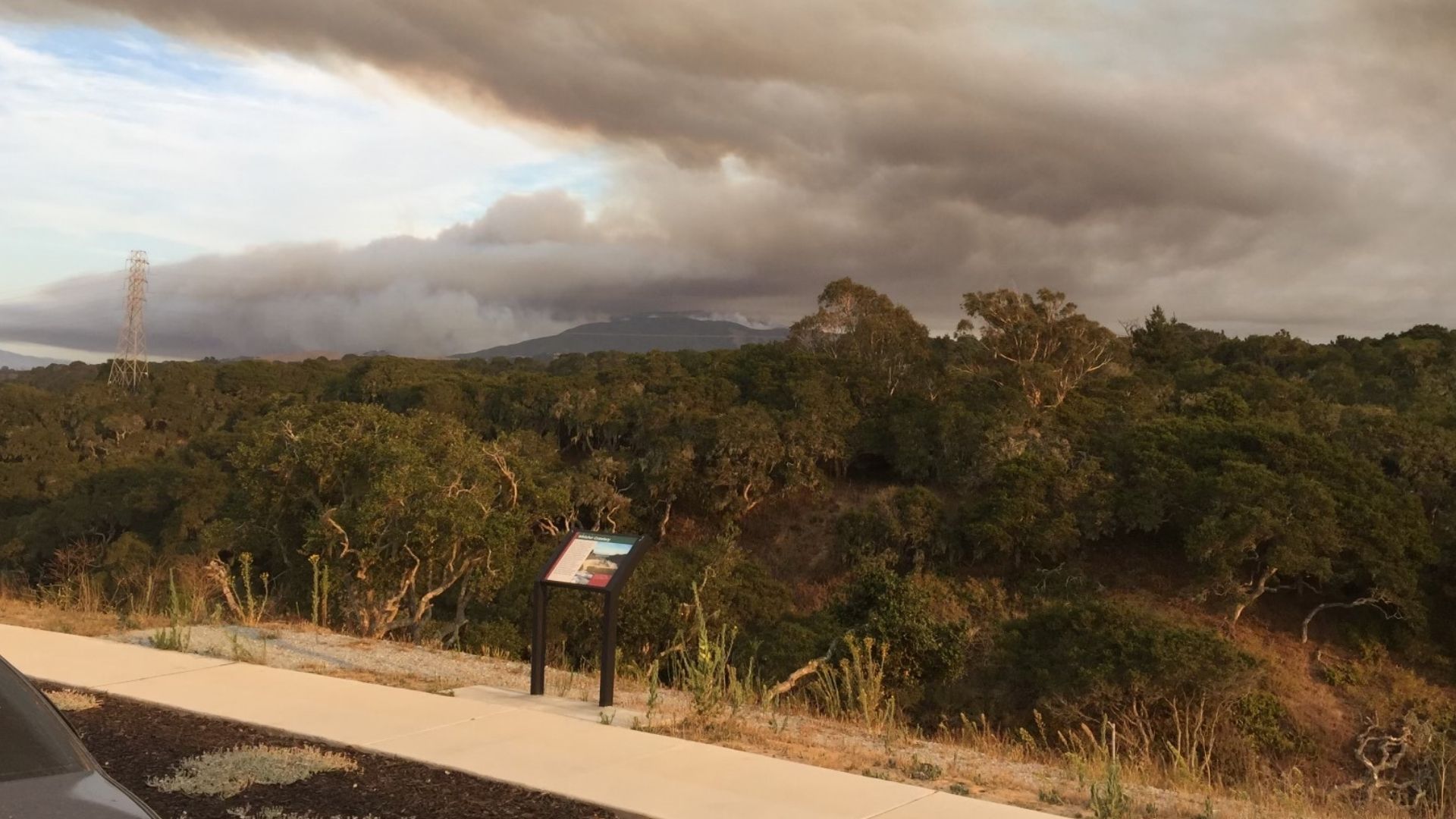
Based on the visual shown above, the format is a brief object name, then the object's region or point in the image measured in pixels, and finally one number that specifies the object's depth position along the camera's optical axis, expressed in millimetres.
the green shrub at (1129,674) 22094
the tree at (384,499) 16578
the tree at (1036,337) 45594
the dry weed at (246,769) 5250
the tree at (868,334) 48250
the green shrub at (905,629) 22938
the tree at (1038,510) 34969
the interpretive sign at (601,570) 7184
